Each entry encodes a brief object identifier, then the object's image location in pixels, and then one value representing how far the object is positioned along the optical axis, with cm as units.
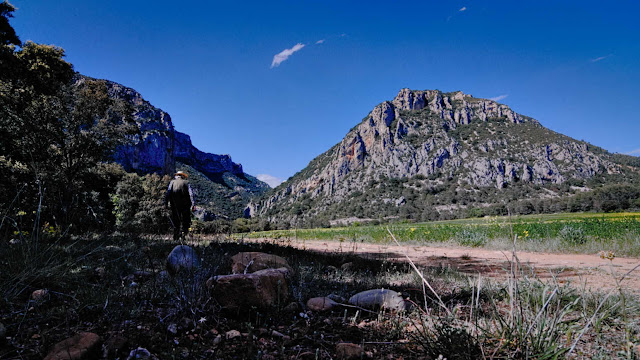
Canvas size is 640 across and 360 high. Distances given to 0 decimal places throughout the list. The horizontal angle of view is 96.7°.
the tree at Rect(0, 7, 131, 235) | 1262
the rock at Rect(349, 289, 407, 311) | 264
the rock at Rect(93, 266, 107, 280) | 324
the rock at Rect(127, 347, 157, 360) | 152
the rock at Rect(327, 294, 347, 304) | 294
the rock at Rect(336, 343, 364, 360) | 169
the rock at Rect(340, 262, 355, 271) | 527
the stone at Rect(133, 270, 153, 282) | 328
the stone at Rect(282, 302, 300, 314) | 248
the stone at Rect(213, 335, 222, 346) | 181
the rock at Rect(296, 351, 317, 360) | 170
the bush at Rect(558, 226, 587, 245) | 1034
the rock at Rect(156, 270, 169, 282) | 312
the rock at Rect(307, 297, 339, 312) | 260
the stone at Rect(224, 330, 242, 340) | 191
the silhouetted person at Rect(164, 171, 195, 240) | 808
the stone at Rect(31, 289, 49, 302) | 228
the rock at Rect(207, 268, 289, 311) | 232
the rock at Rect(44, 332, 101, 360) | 145
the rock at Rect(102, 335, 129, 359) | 158
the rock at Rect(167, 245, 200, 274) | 359
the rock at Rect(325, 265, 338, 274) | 488
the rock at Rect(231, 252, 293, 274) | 371
